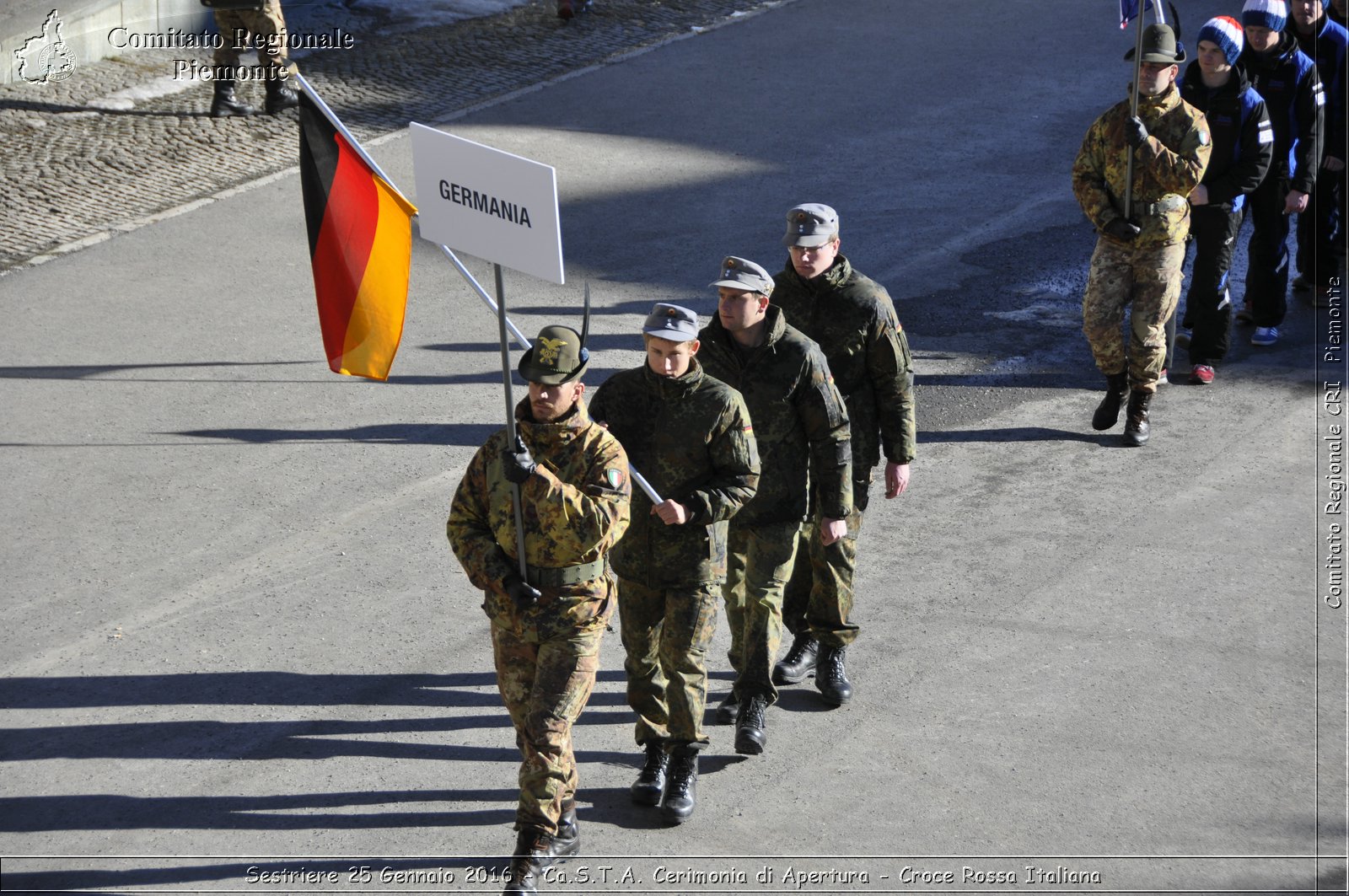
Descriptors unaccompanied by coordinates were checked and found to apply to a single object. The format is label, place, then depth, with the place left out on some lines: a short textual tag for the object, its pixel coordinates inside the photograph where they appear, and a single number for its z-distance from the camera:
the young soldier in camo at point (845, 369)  14.11
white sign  10.71
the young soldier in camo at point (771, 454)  13.19
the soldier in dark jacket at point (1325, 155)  22.89
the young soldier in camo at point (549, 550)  11.23
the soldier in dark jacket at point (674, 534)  12.28
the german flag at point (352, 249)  12.95
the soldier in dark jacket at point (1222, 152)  19.92
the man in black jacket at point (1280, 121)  21.50
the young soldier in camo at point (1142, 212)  18.58
